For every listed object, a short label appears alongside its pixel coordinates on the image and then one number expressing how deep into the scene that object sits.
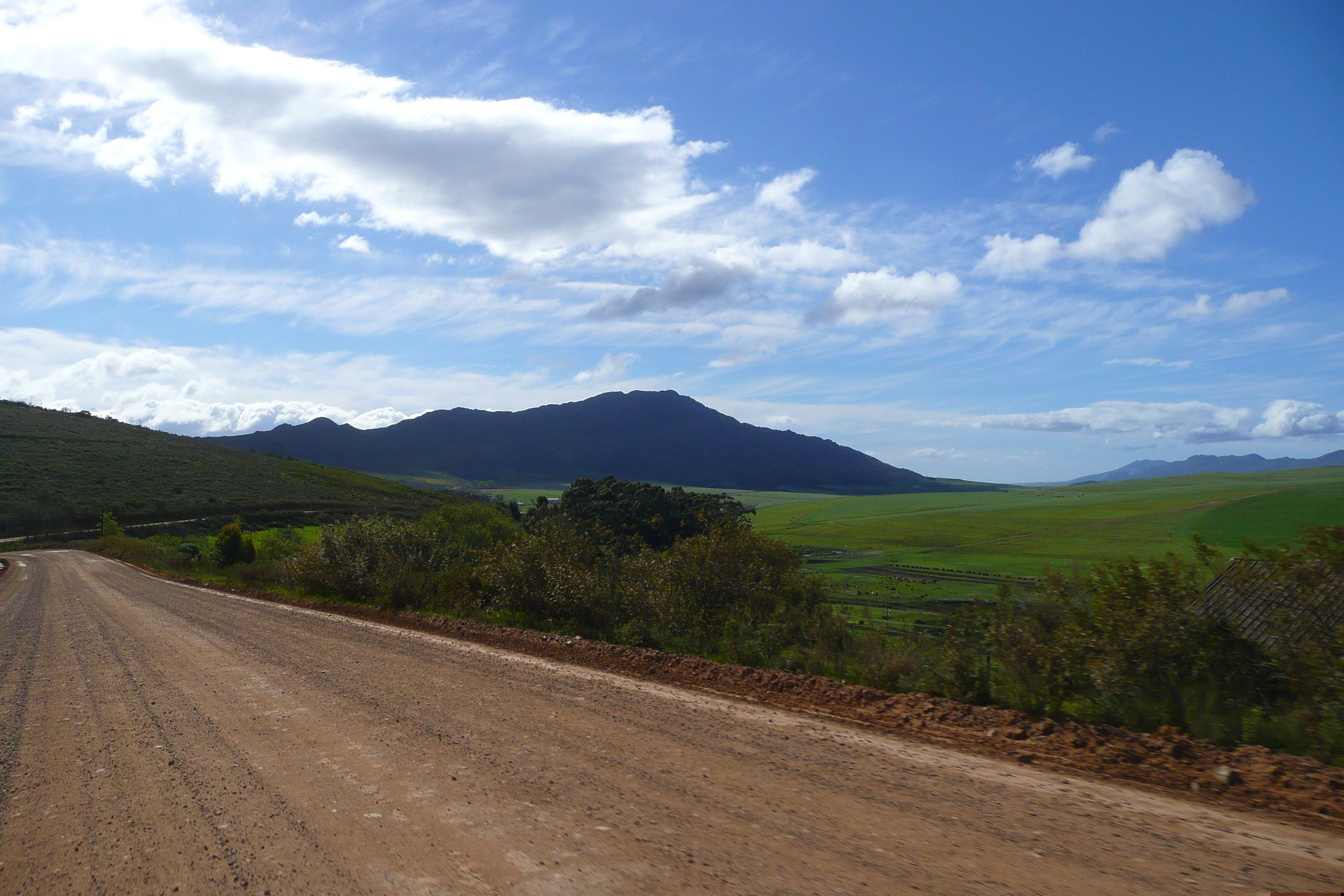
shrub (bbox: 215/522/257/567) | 40.94
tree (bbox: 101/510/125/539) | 55.94
